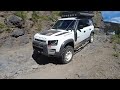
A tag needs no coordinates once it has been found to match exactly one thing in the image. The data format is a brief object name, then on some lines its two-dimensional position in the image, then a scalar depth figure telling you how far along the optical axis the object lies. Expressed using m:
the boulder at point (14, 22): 6.56
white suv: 4.08
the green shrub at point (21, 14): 7.04
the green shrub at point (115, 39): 6.20
